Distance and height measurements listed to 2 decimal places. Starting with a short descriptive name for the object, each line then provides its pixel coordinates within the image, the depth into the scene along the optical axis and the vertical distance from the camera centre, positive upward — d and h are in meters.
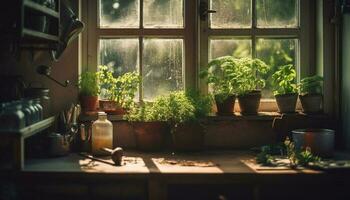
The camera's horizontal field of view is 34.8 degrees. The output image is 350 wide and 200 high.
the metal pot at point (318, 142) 3.22 -0.27
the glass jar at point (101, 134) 3.35 -0.23
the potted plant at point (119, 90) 3.66 +0.04
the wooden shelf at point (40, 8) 2.76 +0.47
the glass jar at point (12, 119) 2.73 -0.11
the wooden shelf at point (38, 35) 2.77 +0.33
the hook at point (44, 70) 3.31 +0.16
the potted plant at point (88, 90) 3.57 +0.04
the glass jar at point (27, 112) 2.85 -0.08
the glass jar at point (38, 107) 3.05 -0.06
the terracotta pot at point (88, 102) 3.59 -0.04
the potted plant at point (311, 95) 3.63 +0.00
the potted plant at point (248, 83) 3.62 +0.08
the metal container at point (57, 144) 3.28 -0.28
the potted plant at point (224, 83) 3.62 +0.09
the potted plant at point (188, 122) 3.41 -0.16
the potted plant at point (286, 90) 3.66 +0.04
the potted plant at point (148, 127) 3.46 -0.19
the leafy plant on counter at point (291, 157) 3.03 -0.34
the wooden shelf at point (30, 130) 2.69 -0.17
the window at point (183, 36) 3.78 +0.41
